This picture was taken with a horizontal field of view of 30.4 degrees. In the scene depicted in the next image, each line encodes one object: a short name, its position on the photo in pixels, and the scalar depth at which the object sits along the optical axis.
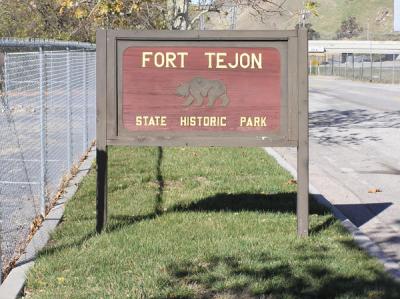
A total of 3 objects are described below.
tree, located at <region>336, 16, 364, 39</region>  174.88
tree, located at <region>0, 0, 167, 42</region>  14.72
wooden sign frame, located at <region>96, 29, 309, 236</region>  6.75
